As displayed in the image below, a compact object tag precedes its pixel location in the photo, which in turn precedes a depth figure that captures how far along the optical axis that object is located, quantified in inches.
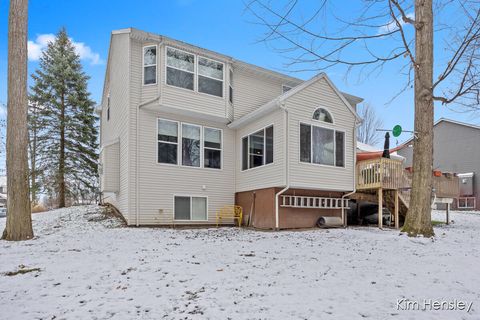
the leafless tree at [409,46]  294.7
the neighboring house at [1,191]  1824.1
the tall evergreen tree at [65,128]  746.2
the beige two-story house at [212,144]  425.1
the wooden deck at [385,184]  438.6
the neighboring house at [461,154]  912.9
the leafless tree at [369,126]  1283.2
